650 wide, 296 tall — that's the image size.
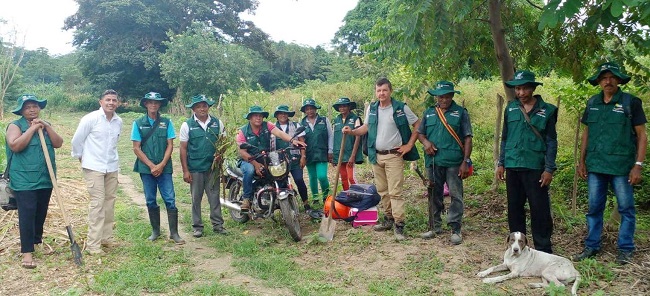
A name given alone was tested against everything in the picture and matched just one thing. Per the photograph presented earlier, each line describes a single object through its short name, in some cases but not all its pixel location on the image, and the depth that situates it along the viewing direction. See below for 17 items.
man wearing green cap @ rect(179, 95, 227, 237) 6.27
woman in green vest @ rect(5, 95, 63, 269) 5.23
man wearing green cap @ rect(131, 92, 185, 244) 5.96
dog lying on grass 4.27
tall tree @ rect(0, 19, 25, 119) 16.89
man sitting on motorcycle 6.48
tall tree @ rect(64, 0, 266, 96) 30.73
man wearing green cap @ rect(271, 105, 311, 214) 6.95
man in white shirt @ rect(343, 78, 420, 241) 5.81
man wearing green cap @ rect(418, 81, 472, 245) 5.49
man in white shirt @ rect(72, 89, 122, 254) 5.60
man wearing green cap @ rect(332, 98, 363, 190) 7.29
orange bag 6.39
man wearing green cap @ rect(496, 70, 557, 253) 4.76
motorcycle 6.06
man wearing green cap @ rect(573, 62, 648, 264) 4.45
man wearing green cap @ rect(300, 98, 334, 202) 7.49
